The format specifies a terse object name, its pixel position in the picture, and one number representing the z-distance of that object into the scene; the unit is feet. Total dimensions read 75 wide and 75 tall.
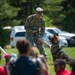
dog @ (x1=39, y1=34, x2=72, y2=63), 51.13
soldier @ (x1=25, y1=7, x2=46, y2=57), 56.23
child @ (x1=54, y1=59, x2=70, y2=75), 34.16
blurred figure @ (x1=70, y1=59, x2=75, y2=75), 32.01
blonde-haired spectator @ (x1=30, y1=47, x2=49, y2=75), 29.10
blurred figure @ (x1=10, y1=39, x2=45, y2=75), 28.56
